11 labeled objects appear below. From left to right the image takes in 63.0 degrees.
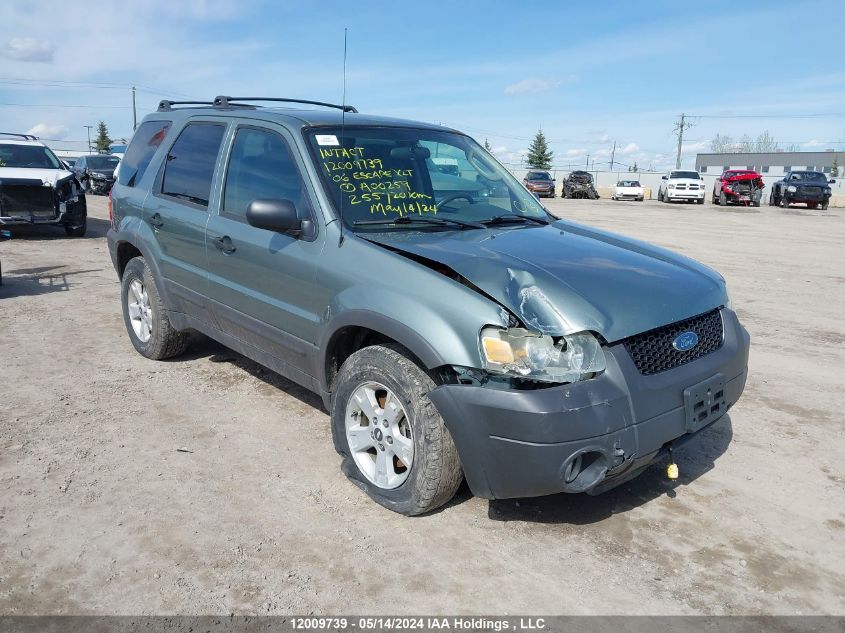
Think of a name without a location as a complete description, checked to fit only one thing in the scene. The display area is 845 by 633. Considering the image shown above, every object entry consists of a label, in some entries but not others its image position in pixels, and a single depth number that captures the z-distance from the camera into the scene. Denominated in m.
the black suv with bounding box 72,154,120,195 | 25.47
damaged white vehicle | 12.31
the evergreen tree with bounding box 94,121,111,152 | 102.93
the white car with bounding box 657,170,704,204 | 35.84
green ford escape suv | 2.84
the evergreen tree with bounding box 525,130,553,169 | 77.69
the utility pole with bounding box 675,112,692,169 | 81.12
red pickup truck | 32.56
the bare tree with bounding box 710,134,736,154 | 113.19
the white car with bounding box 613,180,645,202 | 39.34
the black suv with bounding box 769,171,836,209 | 30.45
